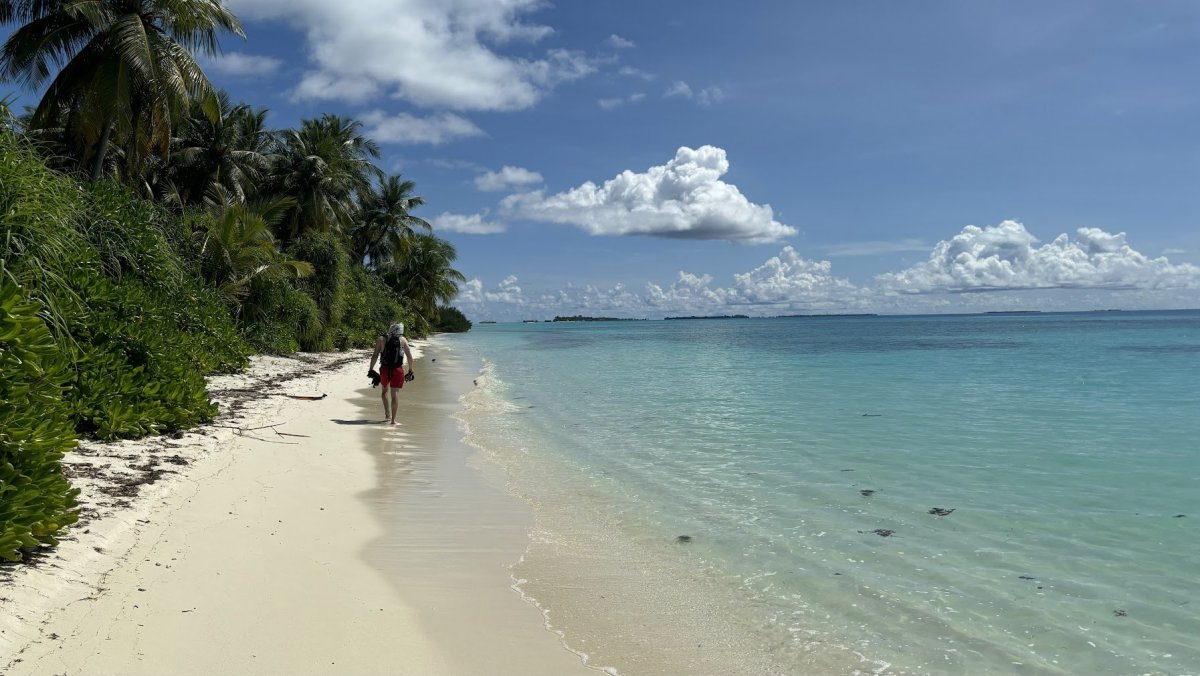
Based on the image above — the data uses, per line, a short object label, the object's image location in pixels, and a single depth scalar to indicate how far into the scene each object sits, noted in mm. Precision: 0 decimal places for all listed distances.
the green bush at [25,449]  3723
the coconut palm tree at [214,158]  29656
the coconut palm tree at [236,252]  18312
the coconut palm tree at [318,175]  34188
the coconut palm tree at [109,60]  15688
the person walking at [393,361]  11281
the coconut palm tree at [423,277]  54062
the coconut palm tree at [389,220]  46562
